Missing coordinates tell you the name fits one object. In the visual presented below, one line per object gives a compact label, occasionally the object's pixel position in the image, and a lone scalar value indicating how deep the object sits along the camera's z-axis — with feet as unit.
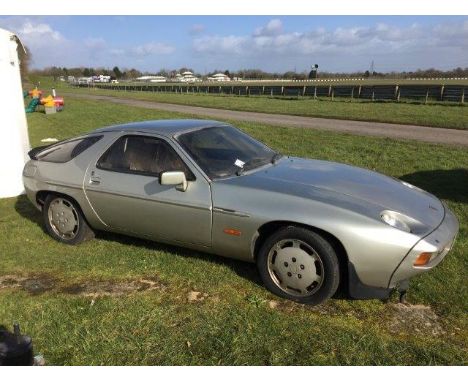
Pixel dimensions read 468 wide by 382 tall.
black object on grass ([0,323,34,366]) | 7.82
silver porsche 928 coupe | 10.71
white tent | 21.98
